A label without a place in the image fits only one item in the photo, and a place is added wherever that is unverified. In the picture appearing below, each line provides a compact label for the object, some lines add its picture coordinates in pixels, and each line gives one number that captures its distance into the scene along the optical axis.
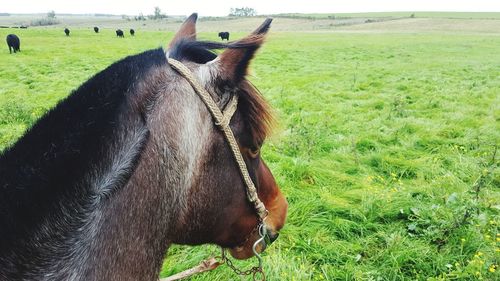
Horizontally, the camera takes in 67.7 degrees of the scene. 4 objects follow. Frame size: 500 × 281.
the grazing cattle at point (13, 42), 22.81
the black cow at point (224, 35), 39.10
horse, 1.17
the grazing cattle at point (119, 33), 41.00
